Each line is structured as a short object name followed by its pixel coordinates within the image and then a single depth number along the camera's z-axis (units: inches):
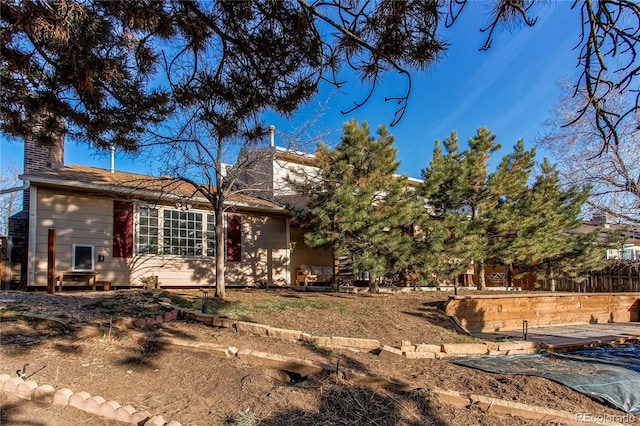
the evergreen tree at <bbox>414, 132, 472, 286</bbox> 392.5
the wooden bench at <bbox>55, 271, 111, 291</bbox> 358.6
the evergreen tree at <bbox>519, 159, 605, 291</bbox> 526.0
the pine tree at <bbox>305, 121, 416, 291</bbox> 381.1
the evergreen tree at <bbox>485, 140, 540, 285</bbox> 486.4
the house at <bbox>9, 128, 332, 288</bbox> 361.4
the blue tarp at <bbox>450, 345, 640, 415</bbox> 169.2
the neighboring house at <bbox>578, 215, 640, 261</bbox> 567.8
